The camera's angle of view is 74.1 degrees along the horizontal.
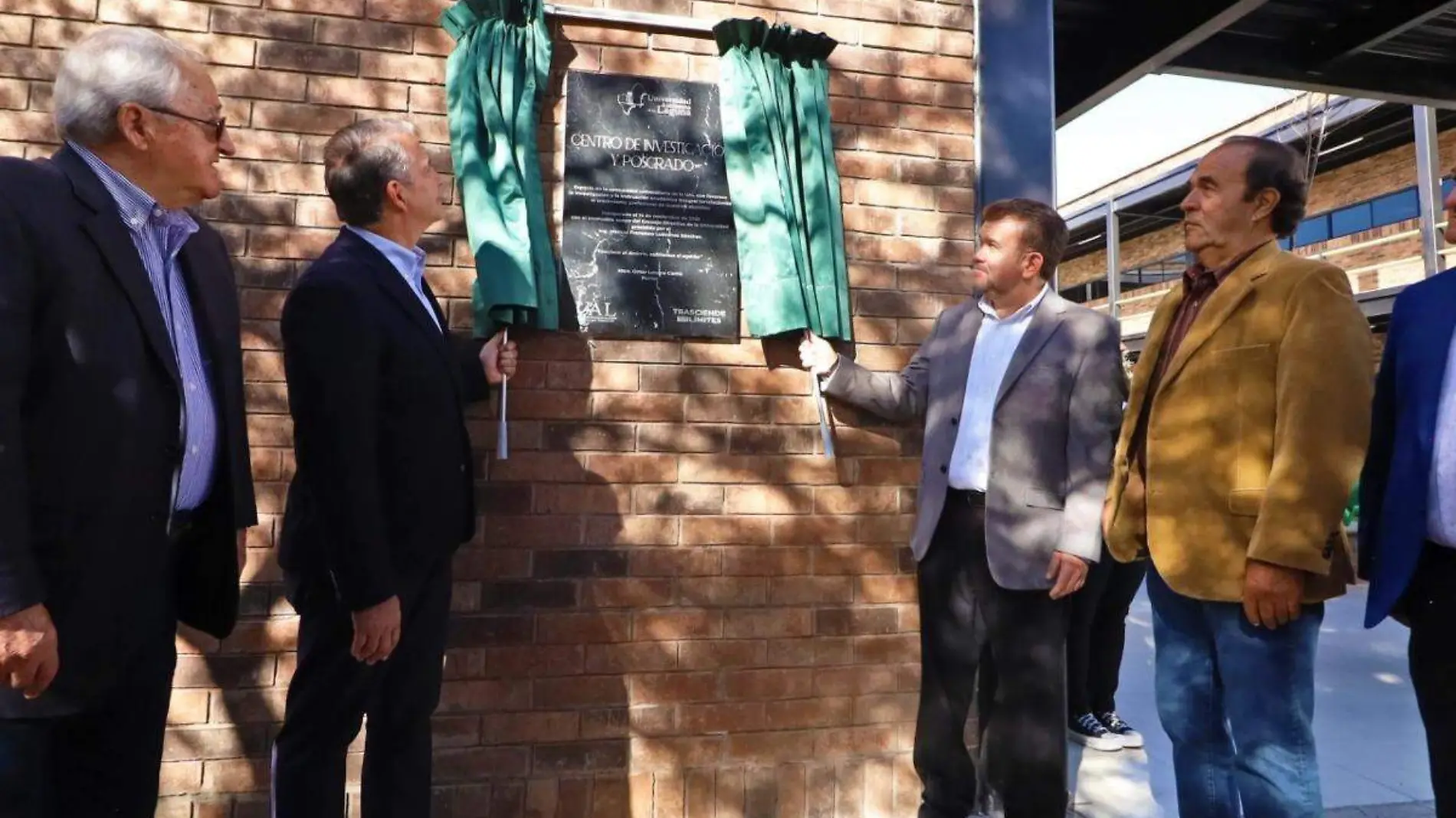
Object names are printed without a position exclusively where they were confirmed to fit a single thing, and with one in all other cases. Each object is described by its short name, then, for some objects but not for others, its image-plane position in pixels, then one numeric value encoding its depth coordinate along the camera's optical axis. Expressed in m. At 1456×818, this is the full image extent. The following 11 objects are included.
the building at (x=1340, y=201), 18.16
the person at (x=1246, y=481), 2.24
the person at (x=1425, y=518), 2.13
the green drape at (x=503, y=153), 3.09
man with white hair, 1.75
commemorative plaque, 3.29
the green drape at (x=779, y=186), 3.35
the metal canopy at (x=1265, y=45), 5.38
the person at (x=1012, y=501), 2.96
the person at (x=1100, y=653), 4.43
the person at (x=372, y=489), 2.28
